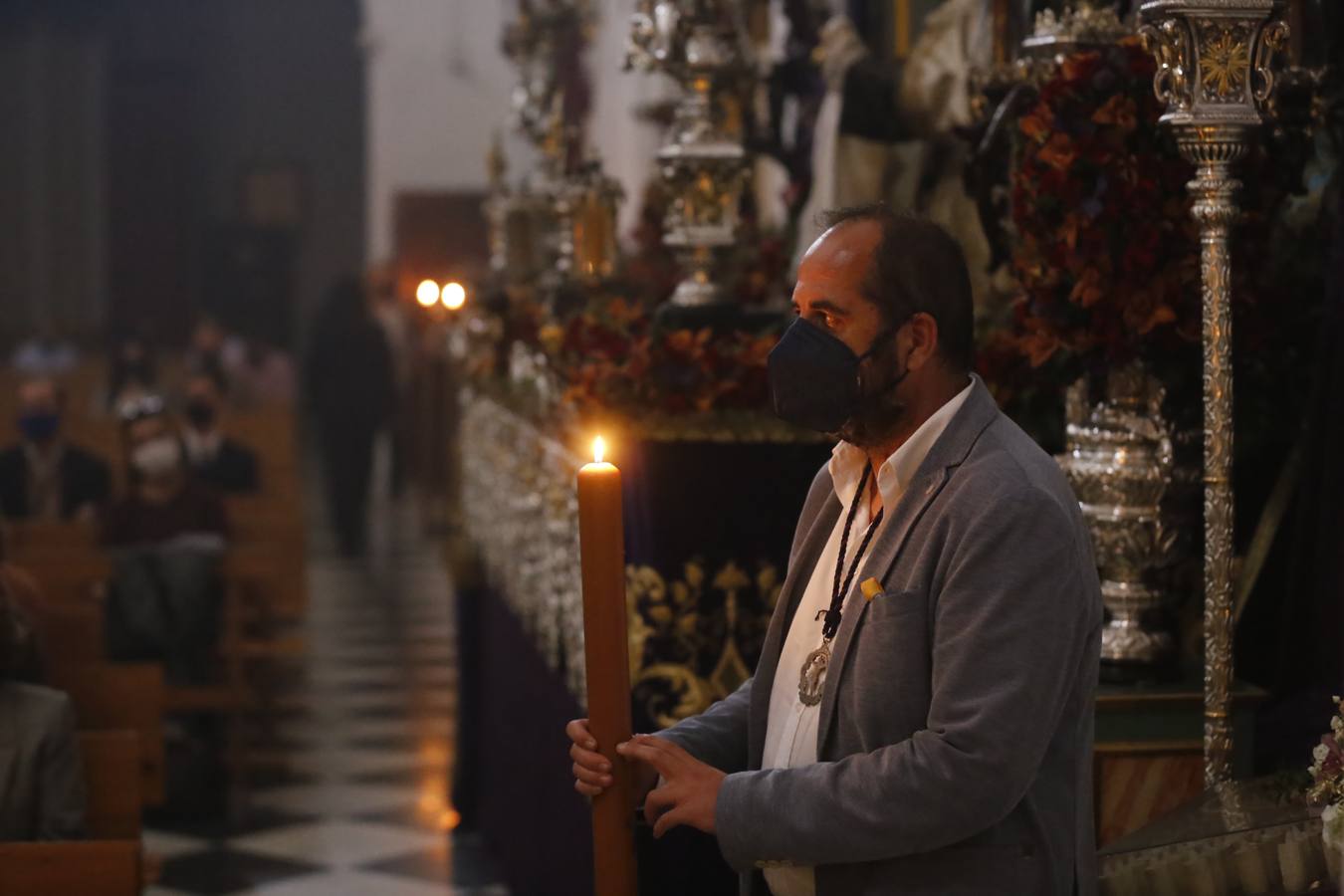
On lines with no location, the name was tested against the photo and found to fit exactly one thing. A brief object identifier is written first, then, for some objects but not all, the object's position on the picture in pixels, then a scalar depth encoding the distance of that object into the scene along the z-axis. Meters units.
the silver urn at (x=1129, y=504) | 6.20
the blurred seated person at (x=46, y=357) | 34.25
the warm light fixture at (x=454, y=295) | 10.78
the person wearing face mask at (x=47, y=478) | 16.00
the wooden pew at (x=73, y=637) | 9.94
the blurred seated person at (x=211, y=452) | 17.97
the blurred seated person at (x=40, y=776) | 7.66
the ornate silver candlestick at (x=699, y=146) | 8.31
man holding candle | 3.74
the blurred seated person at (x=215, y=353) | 27.24
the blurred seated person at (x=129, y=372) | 24.73
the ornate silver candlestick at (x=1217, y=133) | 5.32
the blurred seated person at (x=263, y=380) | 30.81
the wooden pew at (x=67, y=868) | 6.28
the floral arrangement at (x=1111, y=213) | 5.97
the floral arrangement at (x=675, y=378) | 7.31
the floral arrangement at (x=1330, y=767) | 4.19
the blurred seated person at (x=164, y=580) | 13.46
